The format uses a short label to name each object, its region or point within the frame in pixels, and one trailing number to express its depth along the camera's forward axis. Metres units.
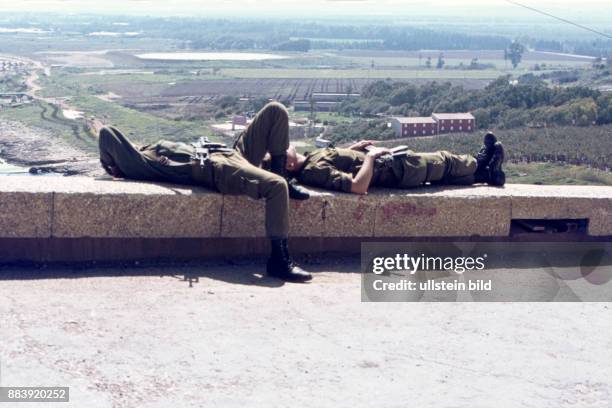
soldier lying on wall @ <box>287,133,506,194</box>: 6.48
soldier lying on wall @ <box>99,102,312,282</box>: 5.93
